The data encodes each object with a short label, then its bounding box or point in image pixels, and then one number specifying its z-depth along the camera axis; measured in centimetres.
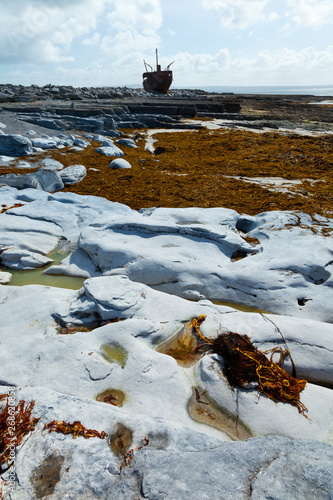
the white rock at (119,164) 895
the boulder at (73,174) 770
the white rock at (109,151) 1037
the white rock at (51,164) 854
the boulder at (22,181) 684
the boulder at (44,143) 1060
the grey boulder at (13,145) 946
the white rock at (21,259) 443
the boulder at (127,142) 1212
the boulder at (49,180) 714
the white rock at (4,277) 404
